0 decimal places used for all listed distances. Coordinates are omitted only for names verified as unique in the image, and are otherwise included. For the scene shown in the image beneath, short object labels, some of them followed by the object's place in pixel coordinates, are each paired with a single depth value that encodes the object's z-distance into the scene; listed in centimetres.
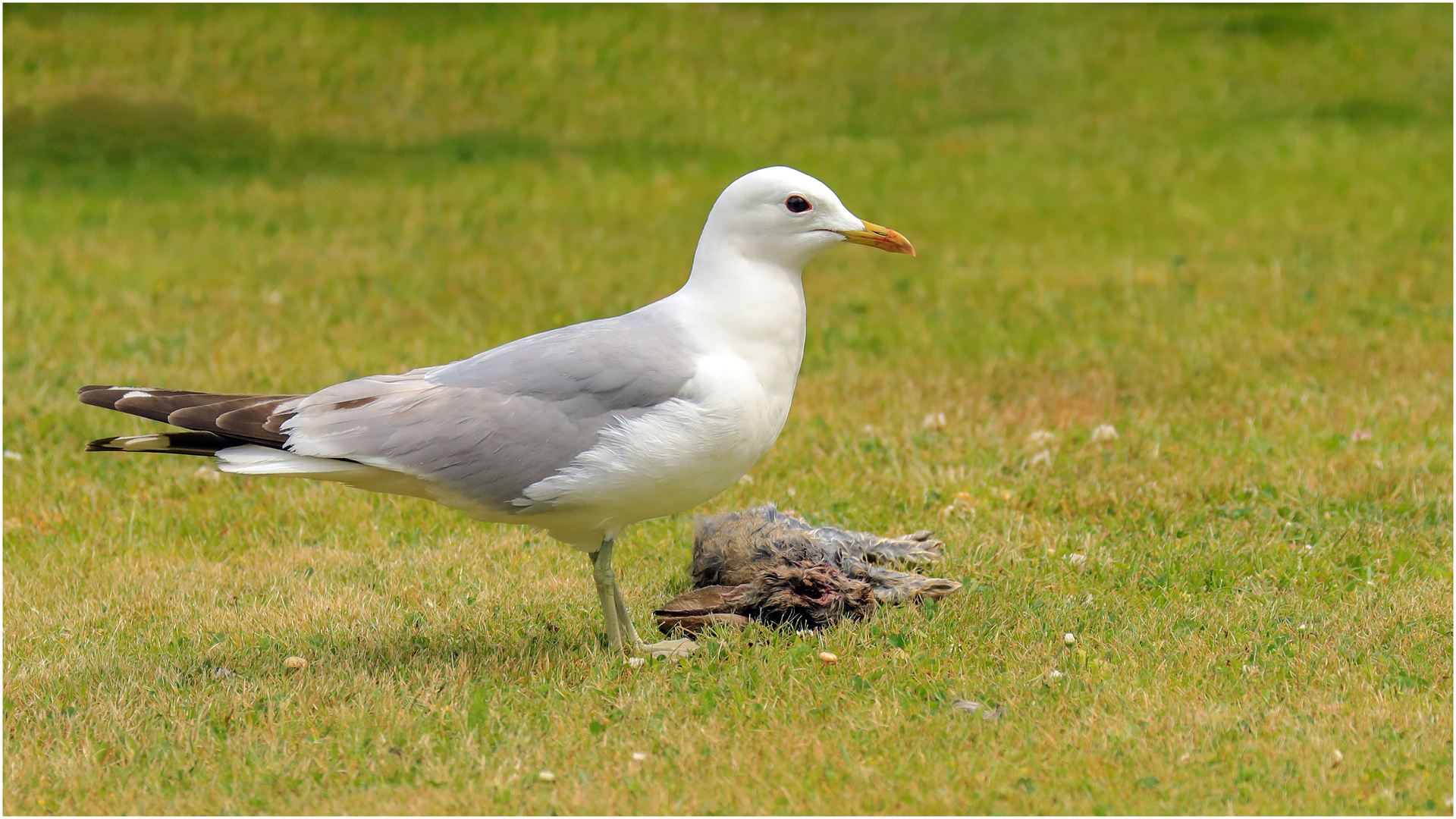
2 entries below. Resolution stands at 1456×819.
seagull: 845
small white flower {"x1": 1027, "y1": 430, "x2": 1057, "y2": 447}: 1387
